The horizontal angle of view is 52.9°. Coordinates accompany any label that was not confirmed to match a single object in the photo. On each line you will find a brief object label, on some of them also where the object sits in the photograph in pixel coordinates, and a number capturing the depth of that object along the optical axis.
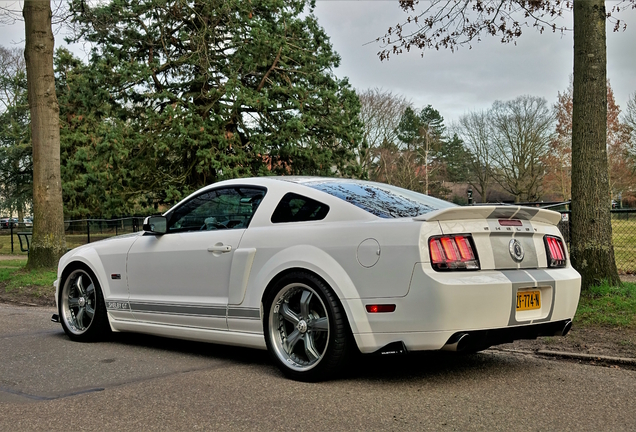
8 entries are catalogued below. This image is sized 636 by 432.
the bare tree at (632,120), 46.59
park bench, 20.40
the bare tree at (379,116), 50.78
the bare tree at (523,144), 55.75
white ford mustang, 4.15
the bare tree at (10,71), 46.61
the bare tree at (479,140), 60.06
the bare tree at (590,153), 7.30
